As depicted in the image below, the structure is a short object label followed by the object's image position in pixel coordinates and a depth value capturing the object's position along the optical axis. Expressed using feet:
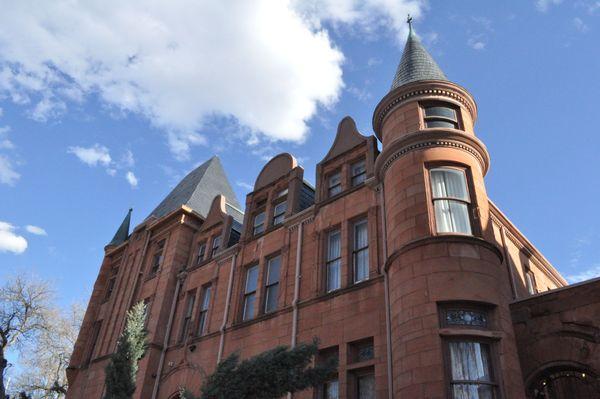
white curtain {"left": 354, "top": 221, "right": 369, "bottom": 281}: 50.01
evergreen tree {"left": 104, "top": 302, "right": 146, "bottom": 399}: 52.26
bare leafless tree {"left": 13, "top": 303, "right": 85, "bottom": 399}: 114.01
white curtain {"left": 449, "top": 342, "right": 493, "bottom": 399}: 33.83
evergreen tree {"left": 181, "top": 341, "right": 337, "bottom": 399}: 33.04
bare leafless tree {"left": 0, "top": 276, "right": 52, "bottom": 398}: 105.19
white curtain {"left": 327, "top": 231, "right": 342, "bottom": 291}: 52.49
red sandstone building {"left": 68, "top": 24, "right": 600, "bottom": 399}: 36.96
